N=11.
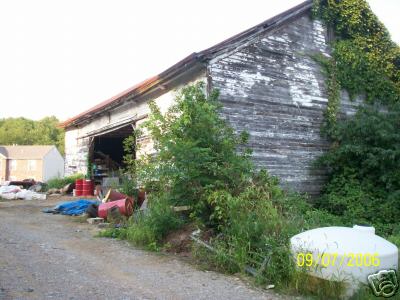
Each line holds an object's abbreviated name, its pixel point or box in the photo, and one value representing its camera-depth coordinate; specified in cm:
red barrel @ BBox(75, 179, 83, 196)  1694
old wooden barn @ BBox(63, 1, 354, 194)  1019
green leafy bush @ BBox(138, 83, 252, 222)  724
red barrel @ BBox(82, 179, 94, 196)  1675
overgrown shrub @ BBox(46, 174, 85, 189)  1867
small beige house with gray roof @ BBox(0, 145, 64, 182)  5375
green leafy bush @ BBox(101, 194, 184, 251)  725
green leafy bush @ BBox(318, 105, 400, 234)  1027
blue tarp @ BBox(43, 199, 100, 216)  1136
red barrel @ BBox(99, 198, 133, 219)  946
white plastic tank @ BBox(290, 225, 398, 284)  454
